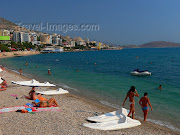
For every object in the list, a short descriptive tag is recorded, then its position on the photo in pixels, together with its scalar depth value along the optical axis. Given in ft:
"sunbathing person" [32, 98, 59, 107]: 31.03
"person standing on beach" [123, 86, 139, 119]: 25.69
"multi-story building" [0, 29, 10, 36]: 509.15
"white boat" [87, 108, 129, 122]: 26.26
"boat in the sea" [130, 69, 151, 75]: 90.17
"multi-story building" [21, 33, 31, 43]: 529.45
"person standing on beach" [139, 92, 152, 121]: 26.78
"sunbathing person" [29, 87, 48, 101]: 36.95
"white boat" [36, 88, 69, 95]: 45.55
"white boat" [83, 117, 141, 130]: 24.16
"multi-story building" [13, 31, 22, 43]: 521.98
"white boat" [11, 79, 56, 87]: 47.98
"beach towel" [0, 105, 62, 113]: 28.56
